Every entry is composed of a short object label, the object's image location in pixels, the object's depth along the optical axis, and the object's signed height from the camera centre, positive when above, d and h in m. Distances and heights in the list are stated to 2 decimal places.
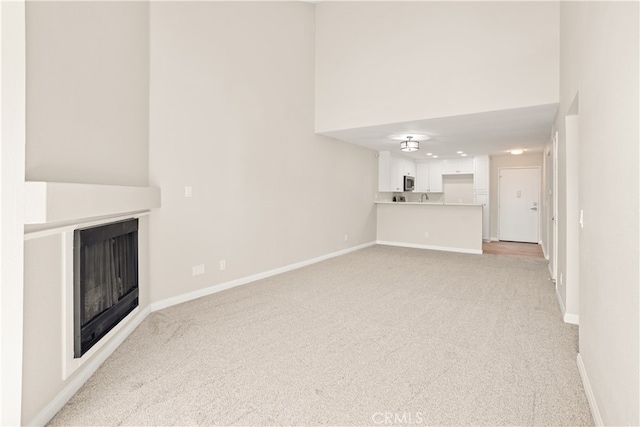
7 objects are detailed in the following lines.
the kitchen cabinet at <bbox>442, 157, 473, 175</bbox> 8.43 +1.14
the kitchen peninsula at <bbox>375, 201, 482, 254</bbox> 6.86 -0.37
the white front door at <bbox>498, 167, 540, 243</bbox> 8.12 +0.11
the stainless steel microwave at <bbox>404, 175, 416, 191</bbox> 8.41 +0.70
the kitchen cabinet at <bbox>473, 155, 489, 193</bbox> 8.14 +0.91
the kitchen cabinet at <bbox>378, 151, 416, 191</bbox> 7.79 +0.91
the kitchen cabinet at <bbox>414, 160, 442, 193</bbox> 8.98 +0.91
